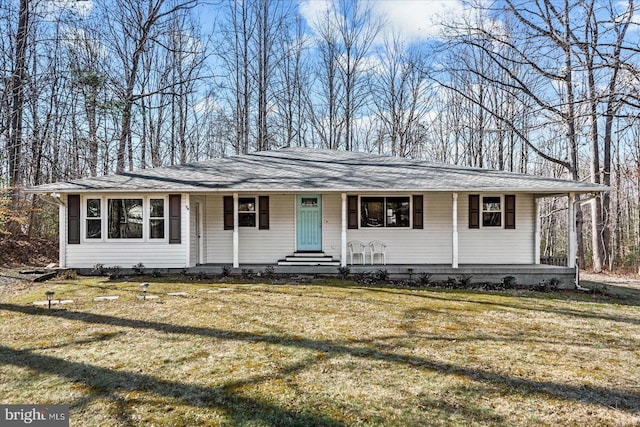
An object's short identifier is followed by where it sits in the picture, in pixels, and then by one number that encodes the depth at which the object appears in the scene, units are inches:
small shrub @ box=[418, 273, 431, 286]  373.5
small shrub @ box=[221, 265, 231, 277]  395.2
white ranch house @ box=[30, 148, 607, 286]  389.4
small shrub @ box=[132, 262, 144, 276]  394.6
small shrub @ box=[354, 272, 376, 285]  370.4
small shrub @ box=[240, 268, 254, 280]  389.7
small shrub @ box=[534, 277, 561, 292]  361.5
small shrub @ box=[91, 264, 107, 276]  395.2
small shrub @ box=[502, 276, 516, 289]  368.2
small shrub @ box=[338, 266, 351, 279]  391.5
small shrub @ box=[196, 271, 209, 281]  387.9
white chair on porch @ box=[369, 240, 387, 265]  429.4
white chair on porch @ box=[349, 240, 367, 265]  432.8
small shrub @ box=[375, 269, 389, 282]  382.4
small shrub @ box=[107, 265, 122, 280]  391.5
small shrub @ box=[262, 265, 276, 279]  395.5
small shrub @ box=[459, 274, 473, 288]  370.0
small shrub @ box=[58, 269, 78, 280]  384.2
